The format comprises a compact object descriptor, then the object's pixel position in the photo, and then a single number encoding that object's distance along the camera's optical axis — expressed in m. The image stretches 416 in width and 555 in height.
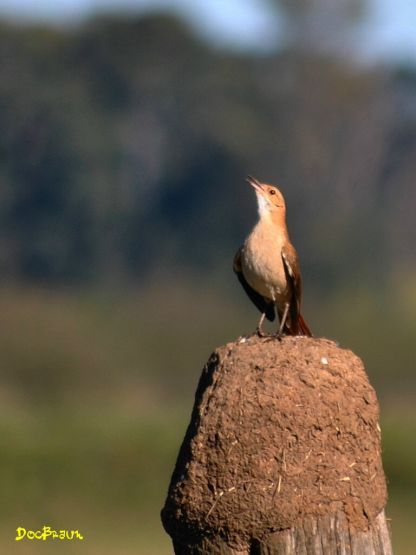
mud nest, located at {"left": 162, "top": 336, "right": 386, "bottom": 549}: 13.77
